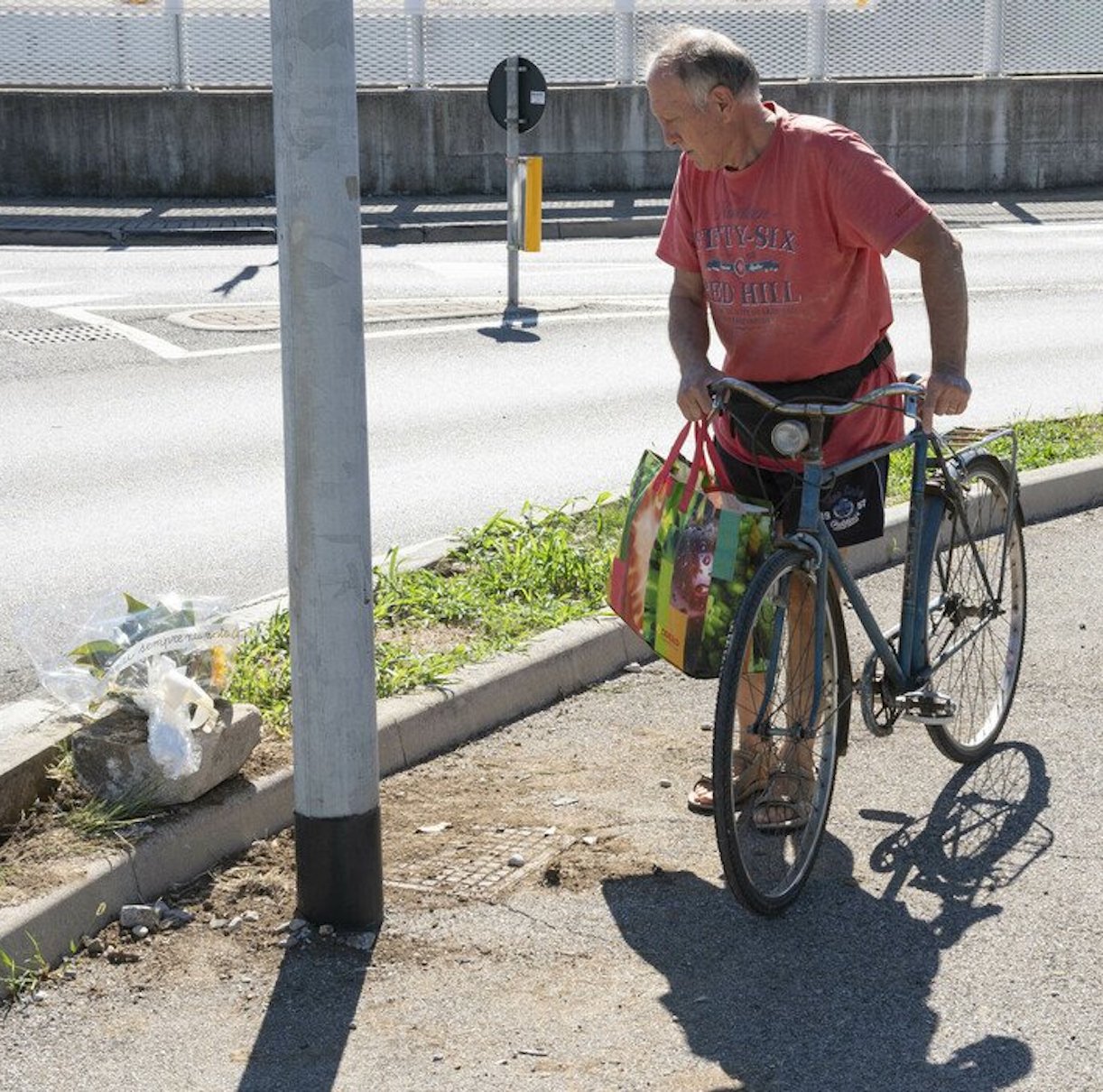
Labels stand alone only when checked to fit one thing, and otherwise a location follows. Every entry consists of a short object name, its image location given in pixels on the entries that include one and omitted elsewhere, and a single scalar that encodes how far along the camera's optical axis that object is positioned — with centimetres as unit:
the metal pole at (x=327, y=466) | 370
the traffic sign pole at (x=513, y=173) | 1394
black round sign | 1452
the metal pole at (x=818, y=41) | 2169
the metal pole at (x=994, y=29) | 2209
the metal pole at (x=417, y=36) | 2077
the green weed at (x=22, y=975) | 370
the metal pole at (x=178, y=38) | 2052
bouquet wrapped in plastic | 431
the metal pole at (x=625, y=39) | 2112
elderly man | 415
